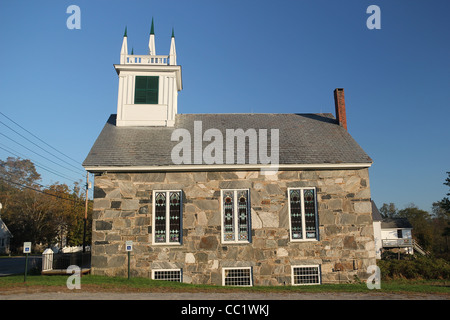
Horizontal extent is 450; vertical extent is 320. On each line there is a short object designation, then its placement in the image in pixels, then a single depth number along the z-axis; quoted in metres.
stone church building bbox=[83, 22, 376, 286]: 14.69
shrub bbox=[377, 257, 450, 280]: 17.52
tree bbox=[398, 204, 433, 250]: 54.25
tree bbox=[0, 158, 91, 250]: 48.09
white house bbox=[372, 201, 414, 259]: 45.81
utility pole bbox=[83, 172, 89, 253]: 32.11
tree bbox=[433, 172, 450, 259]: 34.47
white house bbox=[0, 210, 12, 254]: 49.38
